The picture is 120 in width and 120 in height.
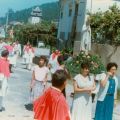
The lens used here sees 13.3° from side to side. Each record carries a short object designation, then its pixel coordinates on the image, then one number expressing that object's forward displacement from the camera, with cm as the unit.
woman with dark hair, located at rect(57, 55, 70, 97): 1466
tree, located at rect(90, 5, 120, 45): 2817
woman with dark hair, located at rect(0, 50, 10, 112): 1257
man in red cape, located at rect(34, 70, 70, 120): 689
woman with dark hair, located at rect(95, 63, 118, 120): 1051
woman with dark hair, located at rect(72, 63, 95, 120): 1032
